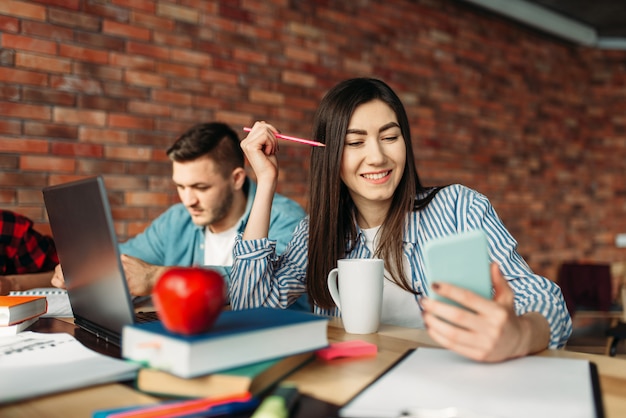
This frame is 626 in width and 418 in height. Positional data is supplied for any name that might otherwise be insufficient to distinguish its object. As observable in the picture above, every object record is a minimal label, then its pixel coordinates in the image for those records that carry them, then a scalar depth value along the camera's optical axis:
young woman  1.27
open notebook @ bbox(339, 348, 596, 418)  0.60
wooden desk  0.64
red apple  0.64
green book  0.64
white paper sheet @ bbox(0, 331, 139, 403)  0.68
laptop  0.79
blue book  0.63
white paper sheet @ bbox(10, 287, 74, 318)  1.27
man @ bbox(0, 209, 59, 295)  1.97
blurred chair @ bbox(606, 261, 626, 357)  3.08
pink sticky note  0.83
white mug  1.02
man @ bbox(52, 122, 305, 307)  2.16
